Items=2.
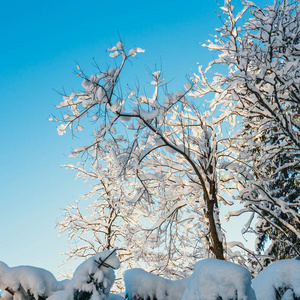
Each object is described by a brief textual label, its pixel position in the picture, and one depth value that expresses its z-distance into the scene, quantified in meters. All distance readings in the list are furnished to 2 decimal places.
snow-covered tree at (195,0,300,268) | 6.14
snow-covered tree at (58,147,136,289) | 11.92
